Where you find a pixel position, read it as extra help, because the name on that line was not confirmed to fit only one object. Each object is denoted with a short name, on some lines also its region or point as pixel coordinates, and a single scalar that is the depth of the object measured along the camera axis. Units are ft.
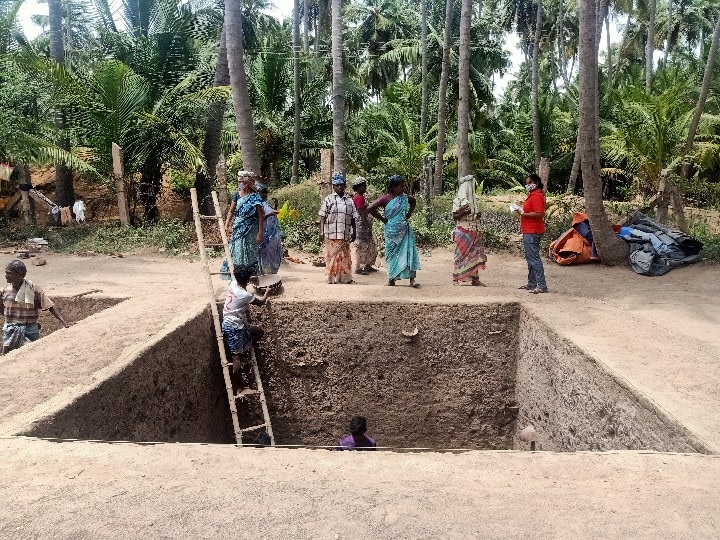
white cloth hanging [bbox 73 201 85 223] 42.78
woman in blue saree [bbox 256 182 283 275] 23.56
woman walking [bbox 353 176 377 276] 24.93
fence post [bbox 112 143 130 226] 39.37
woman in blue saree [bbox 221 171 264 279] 21.29
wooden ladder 16.97
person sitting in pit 15.99
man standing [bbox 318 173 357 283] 22.54
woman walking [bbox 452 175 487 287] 22.75
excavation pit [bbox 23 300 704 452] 18.38
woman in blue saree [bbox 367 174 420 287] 22.61
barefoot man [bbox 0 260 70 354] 16.79
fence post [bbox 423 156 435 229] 39.36
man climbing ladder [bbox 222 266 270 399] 17.13
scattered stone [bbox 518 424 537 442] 17.51
